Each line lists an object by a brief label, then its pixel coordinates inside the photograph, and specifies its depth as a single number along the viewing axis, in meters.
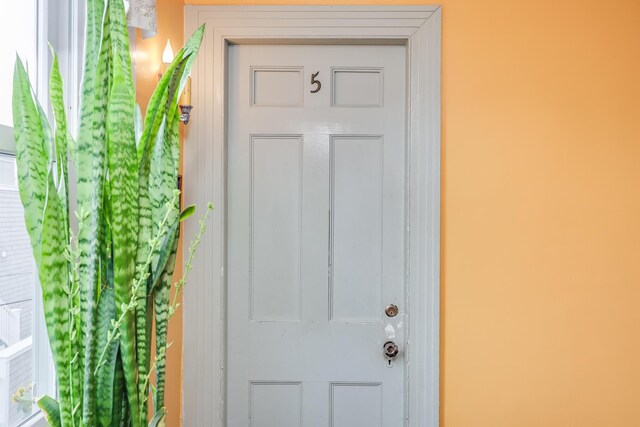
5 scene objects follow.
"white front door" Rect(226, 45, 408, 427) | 1.95
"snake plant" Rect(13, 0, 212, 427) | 0.81
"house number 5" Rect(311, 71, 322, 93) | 1.94
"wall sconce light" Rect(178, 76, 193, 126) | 1.77
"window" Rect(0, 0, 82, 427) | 1.04
